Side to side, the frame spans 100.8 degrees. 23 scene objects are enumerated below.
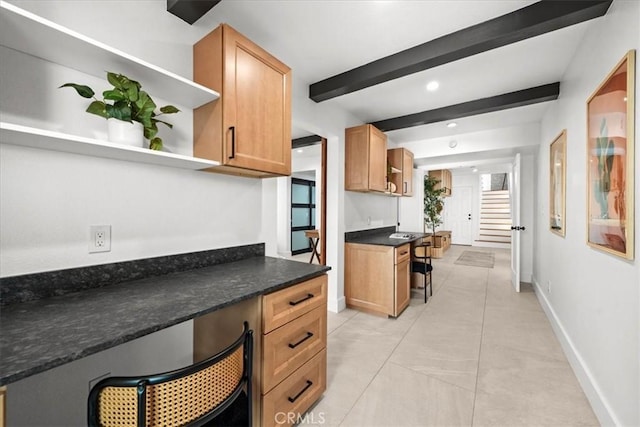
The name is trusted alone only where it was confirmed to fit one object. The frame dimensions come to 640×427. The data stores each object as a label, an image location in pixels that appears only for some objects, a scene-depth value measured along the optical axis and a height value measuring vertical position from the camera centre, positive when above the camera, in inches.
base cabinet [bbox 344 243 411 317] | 118.6 -30.2
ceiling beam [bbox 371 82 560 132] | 108.3 +49.5
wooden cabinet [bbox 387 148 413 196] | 160.6 +27.9
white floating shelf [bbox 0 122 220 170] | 35.8 +10.8
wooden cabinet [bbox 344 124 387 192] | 125.9 +26.9
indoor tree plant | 273.0 +16.6
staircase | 317.7 -5.9
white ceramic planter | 45.3 +14.1
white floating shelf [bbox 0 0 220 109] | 36.0 +25.7
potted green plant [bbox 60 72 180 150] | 44.2 +19.3
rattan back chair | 28.5 -21.3
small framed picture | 93.0 +12.2
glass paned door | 287.2 +2.0
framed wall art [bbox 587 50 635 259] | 49.1 +11.2
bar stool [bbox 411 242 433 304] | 141.6 -27.4
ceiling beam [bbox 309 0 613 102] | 62.7 +48.0
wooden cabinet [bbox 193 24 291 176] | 57.4 +24.9
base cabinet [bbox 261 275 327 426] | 50.8 -29.4
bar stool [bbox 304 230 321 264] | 198.8 -15.9
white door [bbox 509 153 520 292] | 155.7 -6.7
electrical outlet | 48.4 -4.6
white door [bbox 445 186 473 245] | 341.4 -1.2
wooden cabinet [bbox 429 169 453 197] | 299.3 +41.5
